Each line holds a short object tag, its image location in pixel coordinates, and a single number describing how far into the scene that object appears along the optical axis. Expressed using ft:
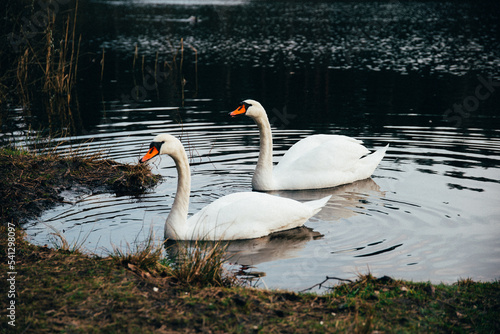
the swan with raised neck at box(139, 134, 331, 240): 24.61
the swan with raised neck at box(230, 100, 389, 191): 33.04
